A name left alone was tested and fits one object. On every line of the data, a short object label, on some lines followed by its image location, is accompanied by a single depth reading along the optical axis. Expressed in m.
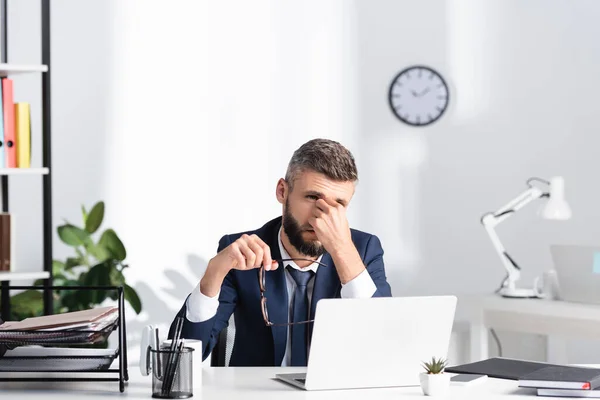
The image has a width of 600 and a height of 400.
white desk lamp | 4.16
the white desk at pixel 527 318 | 3.75
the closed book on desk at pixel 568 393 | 1.81
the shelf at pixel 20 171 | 3.34
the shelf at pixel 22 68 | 3.38
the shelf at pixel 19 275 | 3.32
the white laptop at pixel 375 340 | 1.82
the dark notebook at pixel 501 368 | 2.07
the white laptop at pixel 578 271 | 3.82
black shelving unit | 3.44
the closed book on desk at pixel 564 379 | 1.81
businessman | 2.32
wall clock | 4.80
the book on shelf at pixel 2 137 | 3.34
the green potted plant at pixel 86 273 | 3.86
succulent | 1.84
